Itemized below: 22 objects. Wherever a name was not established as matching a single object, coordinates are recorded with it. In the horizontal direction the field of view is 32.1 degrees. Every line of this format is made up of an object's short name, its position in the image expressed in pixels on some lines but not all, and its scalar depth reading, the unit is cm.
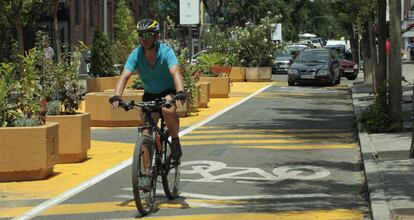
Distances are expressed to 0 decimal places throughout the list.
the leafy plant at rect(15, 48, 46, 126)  952
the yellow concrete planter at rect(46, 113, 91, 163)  1052
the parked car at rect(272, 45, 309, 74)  4416
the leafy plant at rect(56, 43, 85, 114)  1093
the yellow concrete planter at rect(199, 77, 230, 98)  2317
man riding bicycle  744
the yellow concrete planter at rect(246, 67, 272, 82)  3356
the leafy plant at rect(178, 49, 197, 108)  1684
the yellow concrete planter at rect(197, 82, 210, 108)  1956
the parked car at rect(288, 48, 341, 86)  2975
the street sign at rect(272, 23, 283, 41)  3659
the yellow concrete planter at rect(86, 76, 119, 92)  2319
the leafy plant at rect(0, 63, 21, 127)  938
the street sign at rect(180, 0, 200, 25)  2211
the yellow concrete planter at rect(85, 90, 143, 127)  1555
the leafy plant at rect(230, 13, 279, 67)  3503
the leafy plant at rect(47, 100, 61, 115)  1069
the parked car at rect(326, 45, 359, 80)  3619
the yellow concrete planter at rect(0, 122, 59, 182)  905
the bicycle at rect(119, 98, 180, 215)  698
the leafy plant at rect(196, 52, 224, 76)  2370
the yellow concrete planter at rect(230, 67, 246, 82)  3369
